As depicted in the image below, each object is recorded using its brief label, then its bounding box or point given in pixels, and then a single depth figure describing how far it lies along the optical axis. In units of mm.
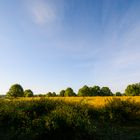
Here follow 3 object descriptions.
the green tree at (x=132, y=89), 37822
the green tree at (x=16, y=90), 33884
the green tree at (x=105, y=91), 39492
